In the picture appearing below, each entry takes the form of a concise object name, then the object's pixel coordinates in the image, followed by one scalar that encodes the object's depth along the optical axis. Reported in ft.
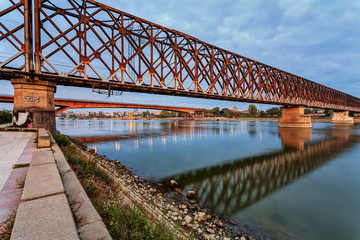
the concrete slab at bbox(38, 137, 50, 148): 25.93
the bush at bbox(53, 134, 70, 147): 37.20
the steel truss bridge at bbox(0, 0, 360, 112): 59.98
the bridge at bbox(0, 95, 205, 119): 159.86
